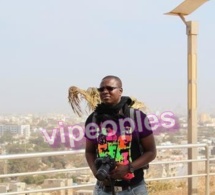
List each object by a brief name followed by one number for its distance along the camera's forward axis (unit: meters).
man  2.90
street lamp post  6.51
